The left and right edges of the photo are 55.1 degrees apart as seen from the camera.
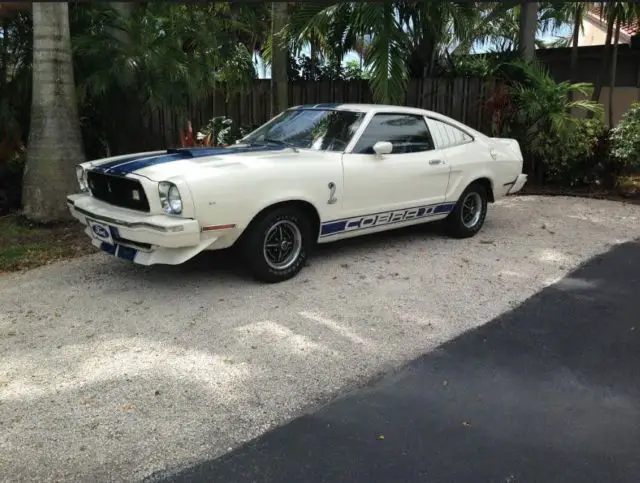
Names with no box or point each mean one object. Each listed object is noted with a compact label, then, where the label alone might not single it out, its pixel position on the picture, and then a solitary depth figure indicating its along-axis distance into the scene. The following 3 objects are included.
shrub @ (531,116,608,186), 10.19
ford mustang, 4.75
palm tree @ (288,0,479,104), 9.20
